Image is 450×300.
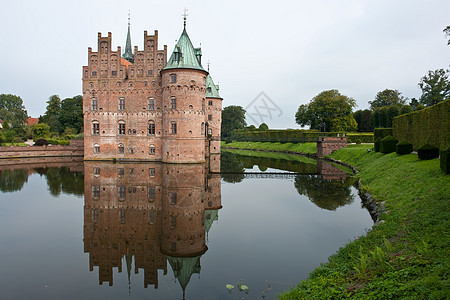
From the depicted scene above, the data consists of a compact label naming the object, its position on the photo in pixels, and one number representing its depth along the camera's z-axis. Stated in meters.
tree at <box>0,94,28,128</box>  70.08
